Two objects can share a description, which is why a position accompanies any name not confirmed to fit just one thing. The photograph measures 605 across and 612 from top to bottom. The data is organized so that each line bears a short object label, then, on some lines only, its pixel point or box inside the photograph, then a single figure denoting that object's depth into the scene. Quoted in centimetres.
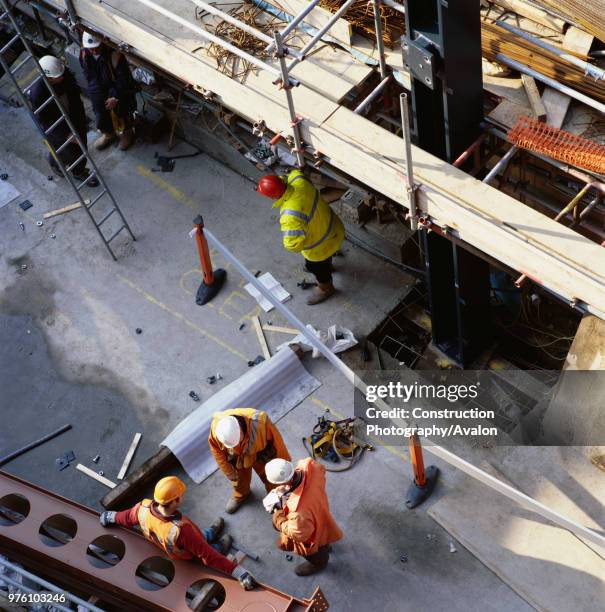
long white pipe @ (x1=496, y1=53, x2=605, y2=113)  1009
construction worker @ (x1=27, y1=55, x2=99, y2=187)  1435
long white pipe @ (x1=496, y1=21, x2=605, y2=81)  1044
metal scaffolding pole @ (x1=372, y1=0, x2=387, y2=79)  1062
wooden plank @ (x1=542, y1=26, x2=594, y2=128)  1069
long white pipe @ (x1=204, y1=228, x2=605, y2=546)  1091
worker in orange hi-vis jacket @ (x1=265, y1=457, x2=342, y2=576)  1017
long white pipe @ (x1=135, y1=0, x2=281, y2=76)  1050
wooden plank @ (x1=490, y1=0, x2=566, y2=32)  1093
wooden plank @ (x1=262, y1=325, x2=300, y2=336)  1345
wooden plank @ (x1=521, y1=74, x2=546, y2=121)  1066
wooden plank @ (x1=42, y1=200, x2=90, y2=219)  1508
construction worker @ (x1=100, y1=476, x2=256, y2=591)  1033
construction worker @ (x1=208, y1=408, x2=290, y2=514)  1066
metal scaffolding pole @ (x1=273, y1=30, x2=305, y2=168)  1011
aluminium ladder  1269
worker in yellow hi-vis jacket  1227
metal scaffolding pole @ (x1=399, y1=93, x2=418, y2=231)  923
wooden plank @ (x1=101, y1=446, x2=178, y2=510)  1195
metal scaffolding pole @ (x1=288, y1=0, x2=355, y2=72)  1053
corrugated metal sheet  1238
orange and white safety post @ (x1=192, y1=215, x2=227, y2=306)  1342
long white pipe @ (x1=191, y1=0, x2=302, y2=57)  1049
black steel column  977
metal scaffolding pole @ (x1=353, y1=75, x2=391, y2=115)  1111
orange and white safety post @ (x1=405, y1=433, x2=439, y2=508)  1156
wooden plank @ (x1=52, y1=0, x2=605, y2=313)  977
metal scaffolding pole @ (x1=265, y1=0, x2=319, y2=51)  1002
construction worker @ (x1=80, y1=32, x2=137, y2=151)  1441
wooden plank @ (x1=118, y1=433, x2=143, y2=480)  1254
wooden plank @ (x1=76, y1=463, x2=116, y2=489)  1252
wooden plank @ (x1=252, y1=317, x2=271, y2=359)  1327
